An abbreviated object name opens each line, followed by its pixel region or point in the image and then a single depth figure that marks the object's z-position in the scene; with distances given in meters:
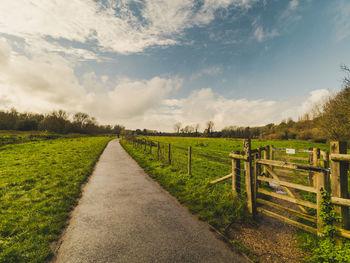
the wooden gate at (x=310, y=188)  3.23
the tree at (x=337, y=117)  15.61
